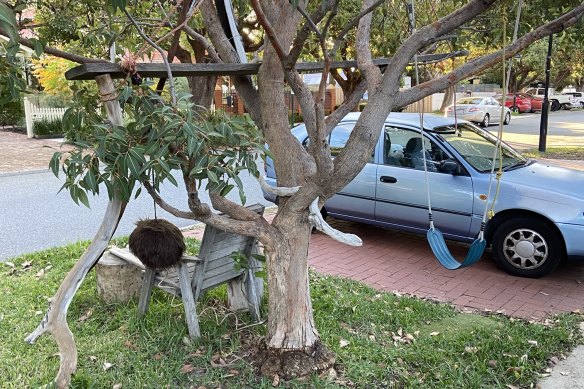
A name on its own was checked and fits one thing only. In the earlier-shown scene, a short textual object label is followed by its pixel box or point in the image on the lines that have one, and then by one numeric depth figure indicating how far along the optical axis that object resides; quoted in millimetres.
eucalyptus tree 2541
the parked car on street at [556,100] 41906
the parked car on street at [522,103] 36906
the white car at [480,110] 26278
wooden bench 4004
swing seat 4023
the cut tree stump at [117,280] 4613
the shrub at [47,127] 20406
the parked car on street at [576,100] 43281
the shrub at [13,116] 22016
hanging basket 3805
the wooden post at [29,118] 20219
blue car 5707
